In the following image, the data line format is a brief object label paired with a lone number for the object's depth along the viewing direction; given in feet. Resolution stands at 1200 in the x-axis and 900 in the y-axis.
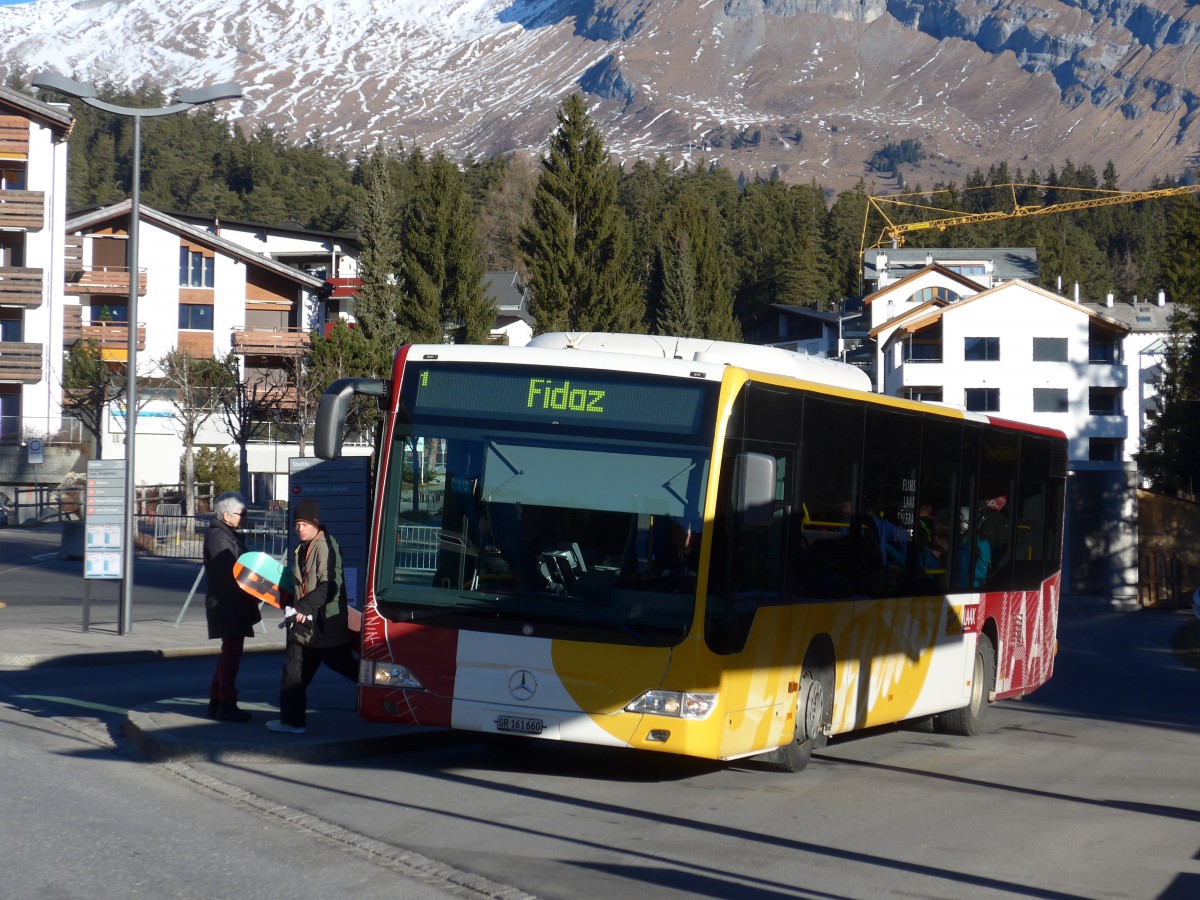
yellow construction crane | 495.00
